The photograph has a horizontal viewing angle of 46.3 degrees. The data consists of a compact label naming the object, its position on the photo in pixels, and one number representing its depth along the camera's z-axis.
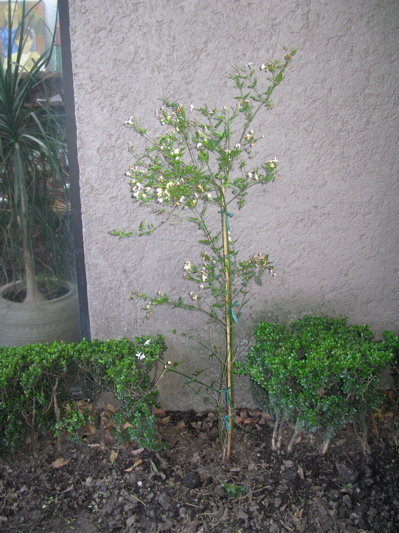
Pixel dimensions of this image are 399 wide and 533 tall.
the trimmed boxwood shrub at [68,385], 2.51
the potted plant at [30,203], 2.88
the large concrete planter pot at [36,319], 3.22
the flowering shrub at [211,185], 2.17
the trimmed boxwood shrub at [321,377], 2.34
